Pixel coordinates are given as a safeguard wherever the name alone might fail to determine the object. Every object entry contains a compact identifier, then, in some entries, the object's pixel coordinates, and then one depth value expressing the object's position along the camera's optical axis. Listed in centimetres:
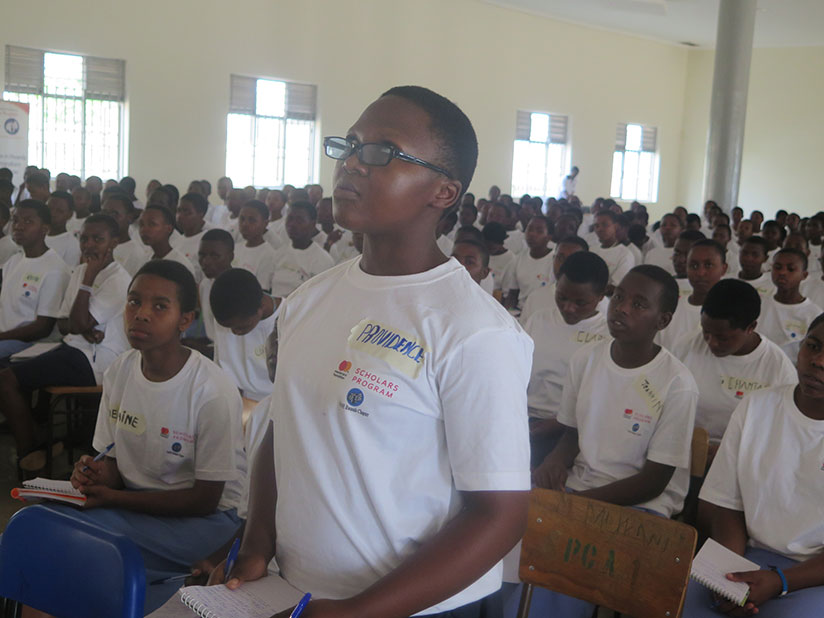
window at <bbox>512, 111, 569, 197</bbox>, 1706
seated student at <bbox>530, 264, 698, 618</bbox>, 262
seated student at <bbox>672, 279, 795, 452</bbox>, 311
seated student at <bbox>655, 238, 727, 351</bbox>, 430
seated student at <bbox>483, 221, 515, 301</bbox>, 695
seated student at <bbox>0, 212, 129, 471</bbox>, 392
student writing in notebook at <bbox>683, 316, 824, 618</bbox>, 208
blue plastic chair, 140
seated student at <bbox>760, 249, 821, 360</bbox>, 456
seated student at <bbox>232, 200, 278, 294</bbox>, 609
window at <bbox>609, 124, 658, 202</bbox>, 1894
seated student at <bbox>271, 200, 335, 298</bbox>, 594
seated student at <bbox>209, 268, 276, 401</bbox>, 351
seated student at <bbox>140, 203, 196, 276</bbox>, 509
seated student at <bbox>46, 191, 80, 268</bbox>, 605
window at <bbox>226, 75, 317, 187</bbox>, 1305
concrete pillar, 1194
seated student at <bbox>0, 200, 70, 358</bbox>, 452
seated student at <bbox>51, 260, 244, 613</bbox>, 231
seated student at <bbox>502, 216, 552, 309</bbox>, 660
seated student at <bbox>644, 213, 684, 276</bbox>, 802
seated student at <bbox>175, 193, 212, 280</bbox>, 654
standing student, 110
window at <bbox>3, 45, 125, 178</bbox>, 1096
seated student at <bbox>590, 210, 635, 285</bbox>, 688
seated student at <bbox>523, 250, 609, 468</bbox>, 360
